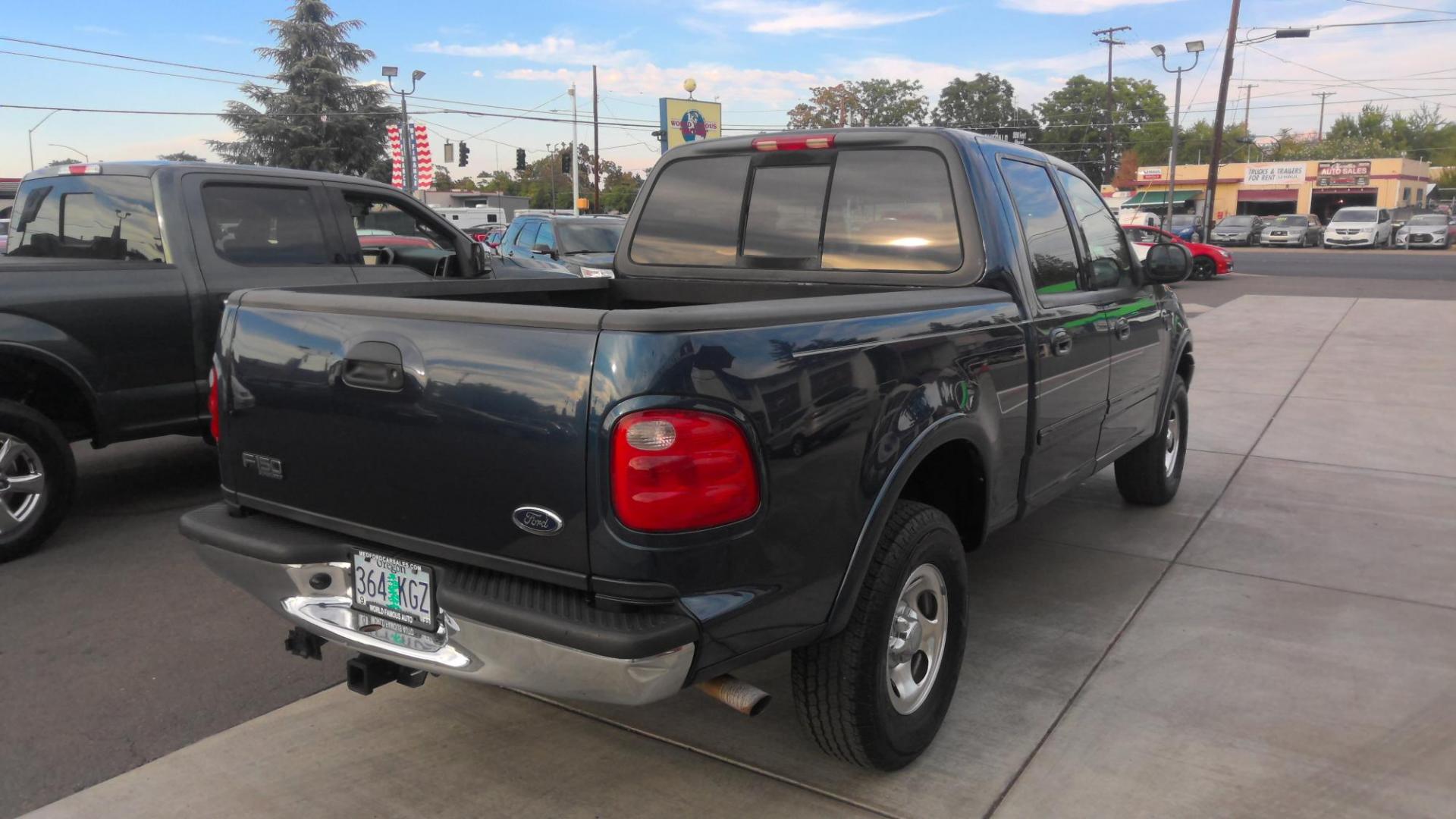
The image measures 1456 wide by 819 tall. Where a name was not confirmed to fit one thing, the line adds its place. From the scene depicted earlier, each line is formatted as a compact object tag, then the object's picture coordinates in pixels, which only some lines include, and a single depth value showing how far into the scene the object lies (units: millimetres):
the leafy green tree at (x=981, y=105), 91188
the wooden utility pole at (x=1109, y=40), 65050
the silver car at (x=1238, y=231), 47469
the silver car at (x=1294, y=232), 45344
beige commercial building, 64438
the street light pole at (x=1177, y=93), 38188
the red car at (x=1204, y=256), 24922
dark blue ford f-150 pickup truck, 2295
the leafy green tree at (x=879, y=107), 66125
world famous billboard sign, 38656
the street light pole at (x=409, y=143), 35759
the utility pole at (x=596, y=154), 52000
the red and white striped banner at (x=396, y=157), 38469
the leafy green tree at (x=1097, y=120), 94062
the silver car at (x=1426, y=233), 42781
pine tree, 41312
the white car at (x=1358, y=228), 42281
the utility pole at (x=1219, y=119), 34594
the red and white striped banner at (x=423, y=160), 37906
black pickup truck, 4918
